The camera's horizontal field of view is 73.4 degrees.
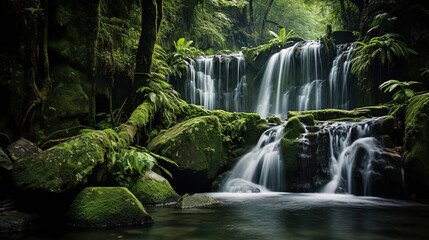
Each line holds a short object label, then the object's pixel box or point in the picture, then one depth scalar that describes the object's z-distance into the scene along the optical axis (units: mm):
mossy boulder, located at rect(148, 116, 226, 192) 7008
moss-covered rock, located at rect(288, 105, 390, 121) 8836
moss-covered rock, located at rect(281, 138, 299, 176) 7355
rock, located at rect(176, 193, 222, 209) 5055
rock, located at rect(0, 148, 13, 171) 3688
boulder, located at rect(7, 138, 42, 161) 4177
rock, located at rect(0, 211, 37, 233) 3402
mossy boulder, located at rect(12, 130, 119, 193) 3594
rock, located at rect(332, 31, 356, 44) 13883
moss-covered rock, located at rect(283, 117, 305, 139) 7747
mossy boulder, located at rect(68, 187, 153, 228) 3670
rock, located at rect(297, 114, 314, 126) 8344
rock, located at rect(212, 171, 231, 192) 7617
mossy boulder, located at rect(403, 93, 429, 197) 5922
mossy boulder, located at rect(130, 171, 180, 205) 5230
